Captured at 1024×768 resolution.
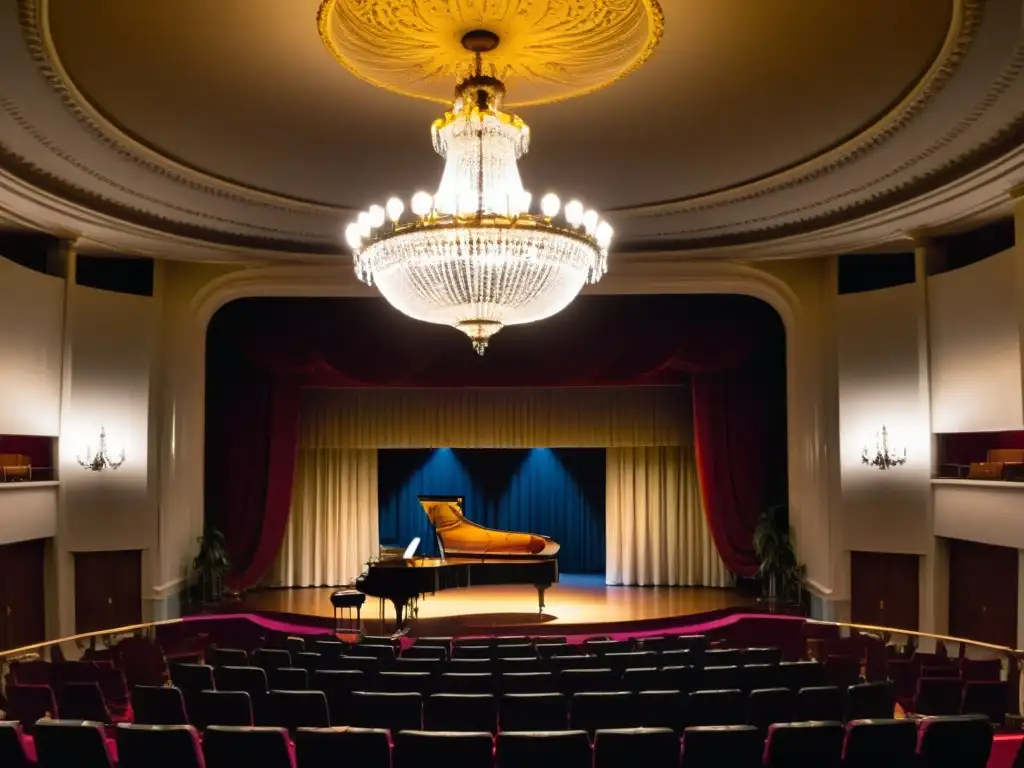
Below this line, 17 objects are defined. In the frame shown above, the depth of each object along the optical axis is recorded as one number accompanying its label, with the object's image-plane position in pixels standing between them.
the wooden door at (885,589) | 11.71
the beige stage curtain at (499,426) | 15.98
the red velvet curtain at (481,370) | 13.65
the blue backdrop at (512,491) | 18.38
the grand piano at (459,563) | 11.51
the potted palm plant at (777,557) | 12.93
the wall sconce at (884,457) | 11.48
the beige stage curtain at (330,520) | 16.39
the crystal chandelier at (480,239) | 5.88
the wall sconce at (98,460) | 11.59
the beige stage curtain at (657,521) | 16.41
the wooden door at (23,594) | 10.91
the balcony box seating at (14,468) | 10.43
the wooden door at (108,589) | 11.91
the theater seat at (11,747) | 4.50
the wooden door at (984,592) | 10.36
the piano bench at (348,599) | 11.57
